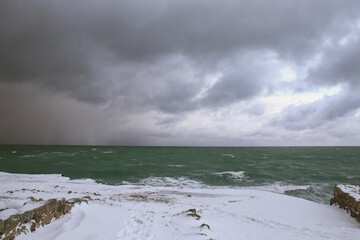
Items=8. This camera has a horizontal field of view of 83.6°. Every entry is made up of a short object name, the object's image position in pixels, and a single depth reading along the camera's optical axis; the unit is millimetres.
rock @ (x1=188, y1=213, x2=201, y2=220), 7833
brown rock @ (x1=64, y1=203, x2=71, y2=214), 7475
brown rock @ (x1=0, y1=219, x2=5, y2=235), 4891
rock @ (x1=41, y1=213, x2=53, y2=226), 6200
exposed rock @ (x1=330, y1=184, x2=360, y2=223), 9062
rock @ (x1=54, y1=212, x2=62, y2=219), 6870
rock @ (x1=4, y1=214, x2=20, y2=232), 5057
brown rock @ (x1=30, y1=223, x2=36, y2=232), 5712
